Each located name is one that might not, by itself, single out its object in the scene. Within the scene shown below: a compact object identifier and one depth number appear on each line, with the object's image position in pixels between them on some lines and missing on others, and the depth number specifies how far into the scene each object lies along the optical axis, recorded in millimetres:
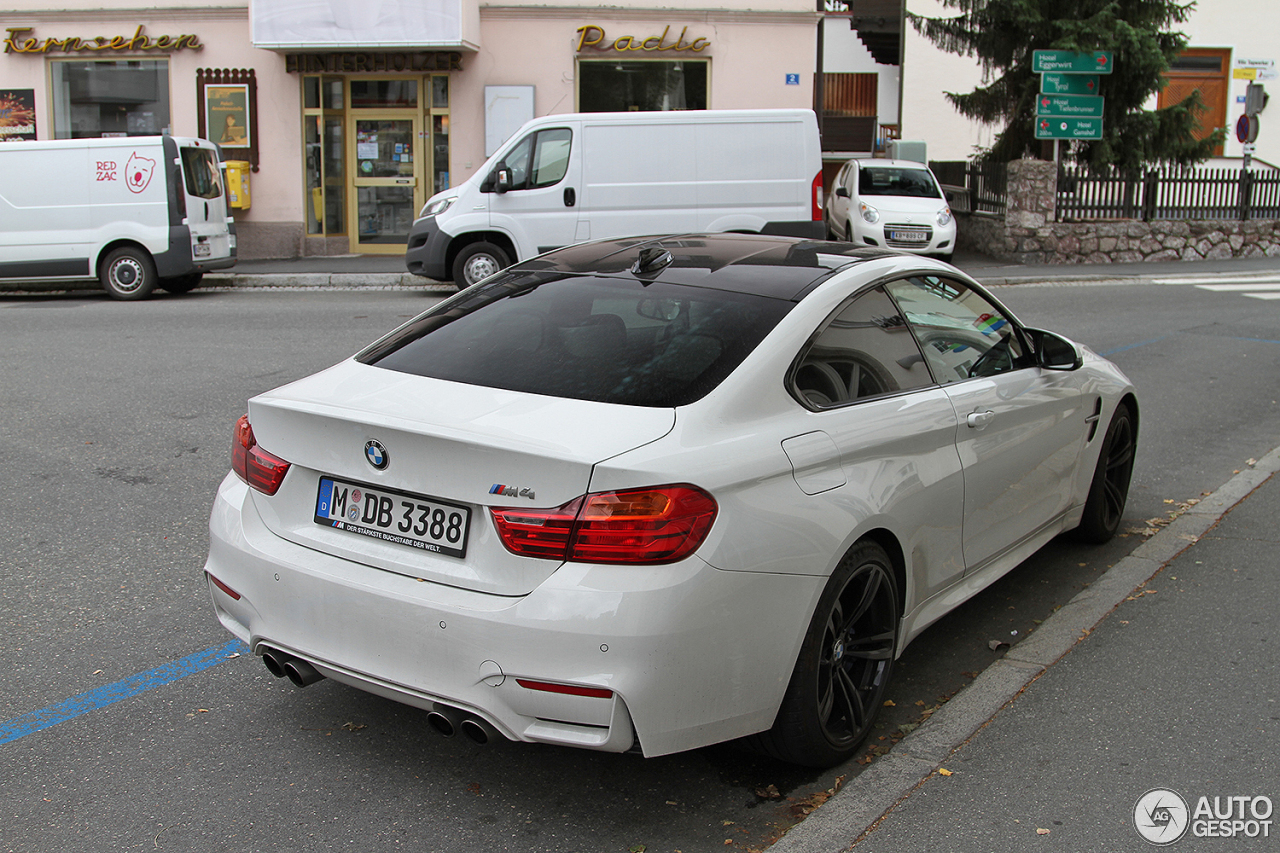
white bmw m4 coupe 2861
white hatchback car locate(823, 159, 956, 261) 18297
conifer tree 20312
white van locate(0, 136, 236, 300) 15453
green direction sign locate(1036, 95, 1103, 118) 19953
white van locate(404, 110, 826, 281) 15367
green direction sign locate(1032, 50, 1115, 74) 19797
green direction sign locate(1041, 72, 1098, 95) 20047
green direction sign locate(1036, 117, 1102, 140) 20016
